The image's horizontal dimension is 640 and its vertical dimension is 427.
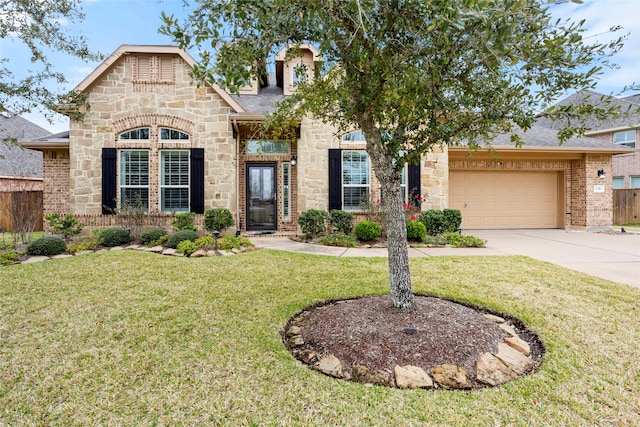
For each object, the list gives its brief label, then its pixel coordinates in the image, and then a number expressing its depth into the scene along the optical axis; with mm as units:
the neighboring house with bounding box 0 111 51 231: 11828
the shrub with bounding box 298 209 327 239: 8672
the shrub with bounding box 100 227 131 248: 7607
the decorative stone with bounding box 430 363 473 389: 2332
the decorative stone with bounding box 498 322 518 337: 3129
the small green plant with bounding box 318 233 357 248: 8008
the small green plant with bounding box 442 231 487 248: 7832
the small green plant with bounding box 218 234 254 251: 7156
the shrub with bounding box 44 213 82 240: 8133
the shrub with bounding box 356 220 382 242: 8289
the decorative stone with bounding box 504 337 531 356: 2779
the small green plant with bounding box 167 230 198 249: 7266
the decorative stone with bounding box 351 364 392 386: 2375
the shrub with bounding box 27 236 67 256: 6574
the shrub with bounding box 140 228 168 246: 7718
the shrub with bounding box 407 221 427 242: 8211
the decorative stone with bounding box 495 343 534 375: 2547
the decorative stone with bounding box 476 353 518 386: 2385
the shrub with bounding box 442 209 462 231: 8969
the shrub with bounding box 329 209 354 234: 8930
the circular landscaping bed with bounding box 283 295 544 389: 2443
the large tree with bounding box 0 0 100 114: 5103
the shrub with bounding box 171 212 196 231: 8375
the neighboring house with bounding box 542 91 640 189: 16516
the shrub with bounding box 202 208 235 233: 8492
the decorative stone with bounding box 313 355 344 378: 2504
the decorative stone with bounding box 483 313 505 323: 3428
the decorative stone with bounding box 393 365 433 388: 2332
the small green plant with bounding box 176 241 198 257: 6766
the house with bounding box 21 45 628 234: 8766
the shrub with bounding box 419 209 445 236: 8922
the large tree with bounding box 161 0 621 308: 2105
